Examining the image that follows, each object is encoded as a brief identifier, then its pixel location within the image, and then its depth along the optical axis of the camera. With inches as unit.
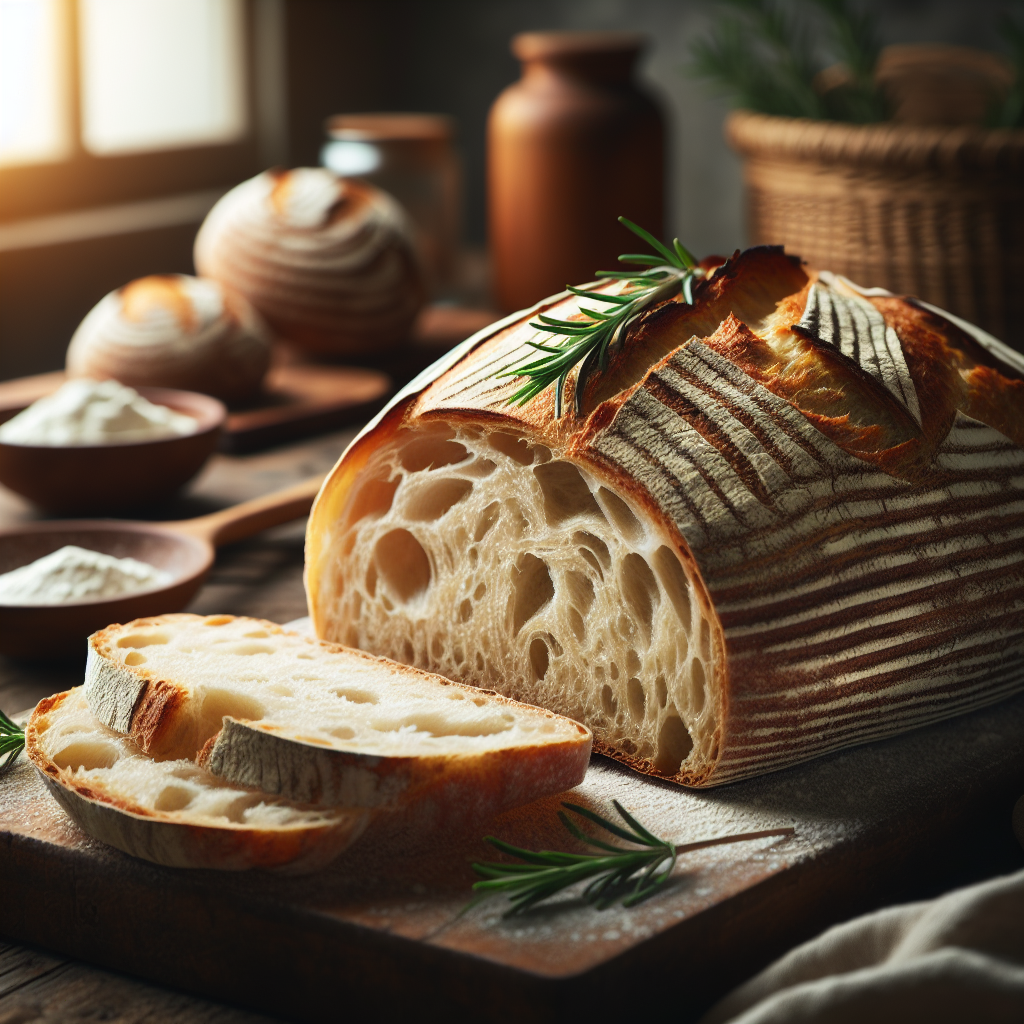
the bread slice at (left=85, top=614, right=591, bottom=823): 32.6
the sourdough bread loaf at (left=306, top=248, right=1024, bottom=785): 35.8
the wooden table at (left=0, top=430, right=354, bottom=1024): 30.7
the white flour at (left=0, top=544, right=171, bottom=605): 42.3
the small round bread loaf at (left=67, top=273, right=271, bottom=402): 51.9
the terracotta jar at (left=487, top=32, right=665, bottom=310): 59.2
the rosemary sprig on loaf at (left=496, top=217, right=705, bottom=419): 38.6
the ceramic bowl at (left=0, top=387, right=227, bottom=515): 47.2
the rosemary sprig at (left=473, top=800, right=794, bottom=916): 31.0
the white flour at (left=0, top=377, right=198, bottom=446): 47.8
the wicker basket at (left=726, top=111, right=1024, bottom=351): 52.6
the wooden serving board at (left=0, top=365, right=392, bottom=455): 52.3
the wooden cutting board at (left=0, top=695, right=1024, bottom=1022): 29.2
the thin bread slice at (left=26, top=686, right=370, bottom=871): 31.1
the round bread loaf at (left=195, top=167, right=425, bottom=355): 55.5
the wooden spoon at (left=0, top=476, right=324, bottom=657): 42.0
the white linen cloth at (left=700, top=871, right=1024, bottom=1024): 26.5
